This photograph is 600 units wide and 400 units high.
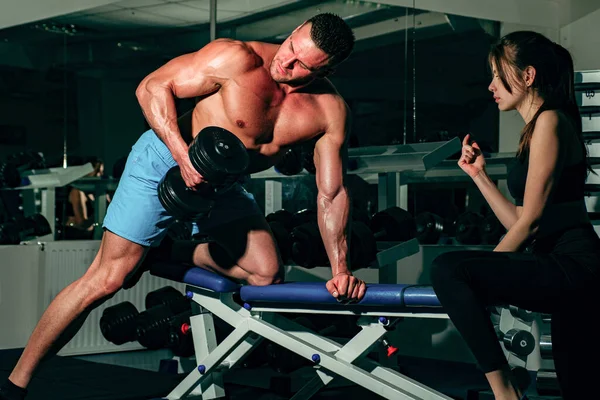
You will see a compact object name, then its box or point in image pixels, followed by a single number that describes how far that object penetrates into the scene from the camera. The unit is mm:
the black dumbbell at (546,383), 2807
